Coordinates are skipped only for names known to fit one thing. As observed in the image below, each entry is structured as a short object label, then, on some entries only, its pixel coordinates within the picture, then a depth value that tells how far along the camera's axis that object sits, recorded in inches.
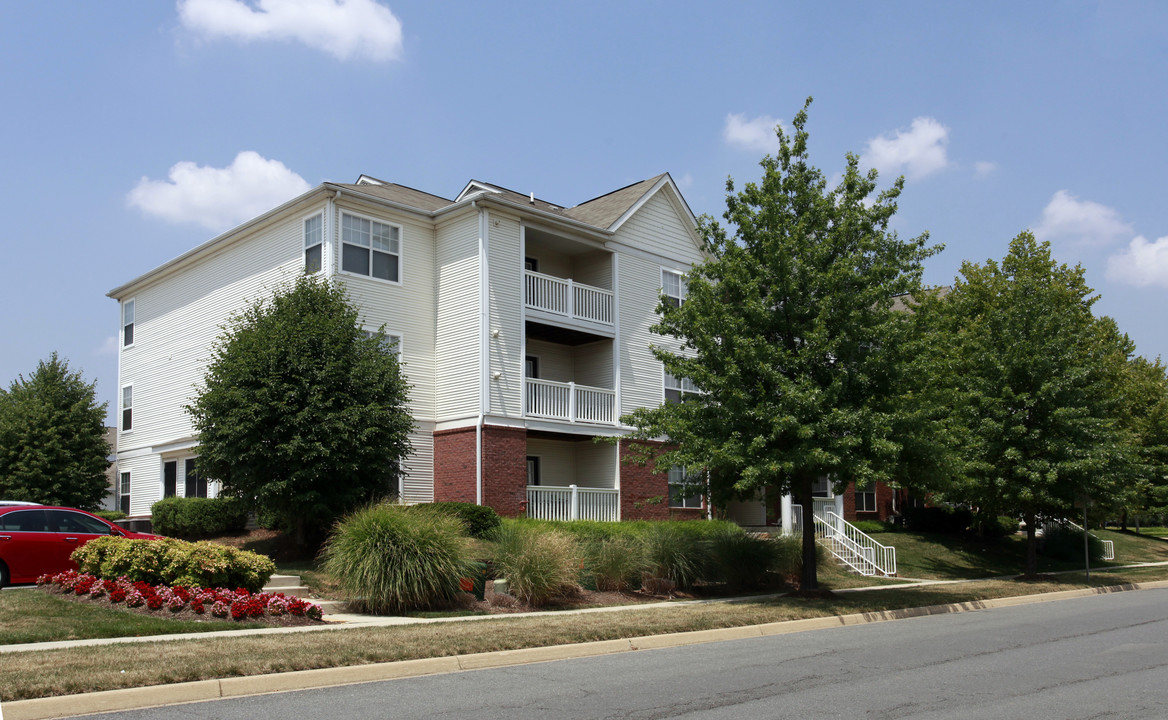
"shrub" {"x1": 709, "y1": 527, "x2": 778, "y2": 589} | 786.8
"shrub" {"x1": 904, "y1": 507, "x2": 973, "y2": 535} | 1321.4
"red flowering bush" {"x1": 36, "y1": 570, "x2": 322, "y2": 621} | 512.4
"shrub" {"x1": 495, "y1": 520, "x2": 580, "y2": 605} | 645.9
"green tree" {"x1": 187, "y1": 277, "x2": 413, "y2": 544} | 742.5
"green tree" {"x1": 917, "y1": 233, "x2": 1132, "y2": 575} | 947.3
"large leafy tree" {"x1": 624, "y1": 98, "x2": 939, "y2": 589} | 692.1
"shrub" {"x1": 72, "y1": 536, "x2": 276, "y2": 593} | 553.3
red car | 604.1
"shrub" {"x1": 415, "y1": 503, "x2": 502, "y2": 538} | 811.4
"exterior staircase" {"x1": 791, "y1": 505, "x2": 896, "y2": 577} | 1035.9
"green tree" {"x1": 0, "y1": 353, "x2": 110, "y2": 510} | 1101.7
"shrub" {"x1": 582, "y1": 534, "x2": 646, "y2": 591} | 722.2
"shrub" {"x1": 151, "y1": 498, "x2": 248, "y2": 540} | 911.0
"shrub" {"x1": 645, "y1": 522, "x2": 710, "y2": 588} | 756.0
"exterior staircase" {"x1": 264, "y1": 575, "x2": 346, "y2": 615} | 598.2
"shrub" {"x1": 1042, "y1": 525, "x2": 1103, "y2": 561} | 1309.1
